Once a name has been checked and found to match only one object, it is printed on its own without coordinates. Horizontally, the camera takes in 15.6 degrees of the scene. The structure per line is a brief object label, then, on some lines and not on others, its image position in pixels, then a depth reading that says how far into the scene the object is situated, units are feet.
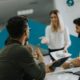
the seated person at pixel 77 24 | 13.19
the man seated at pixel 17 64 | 7.65
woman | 15.53
